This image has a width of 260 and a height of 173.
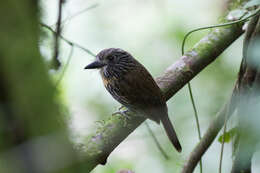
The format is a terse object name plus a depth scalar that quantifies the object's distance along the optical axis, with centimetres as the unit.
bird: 495
